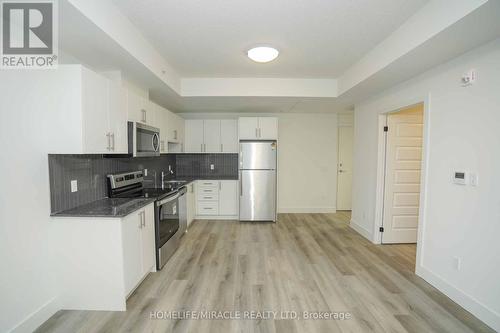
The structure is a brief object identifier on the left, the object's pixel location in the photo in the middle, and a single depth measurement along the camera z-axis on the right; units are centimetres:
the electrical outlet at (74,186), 211
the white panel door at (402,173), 337
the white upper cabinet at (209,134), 481
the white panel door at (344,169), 534
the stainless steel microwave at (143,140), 251
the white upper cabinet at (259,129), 445
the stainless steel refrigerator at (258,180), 441
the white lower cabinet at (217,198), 455
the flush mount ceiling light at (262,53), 244
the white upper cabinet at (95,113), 186
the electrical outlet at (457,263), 207
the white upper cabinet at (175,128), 387
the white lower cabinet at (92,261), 188
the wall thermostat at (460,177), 203
